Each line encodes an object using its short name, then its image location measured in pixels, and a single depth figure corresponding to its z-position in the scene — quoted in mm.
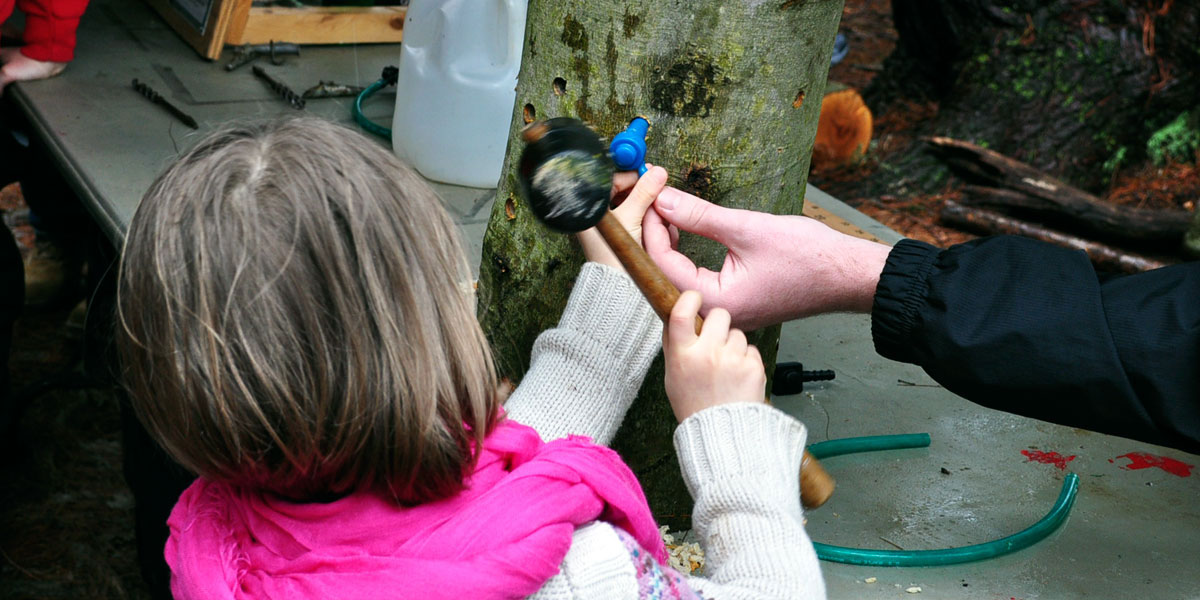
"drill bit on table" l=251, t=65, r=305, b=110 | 2652
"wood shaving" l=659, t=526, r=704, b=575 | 1497
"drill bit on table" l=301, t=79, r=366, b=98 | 2746
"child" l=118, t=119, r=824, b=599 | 866
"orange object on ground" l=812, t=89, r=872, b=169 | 4781
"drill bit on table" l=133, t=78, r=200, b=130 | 2502
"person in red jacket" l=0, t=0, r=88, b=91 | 2553
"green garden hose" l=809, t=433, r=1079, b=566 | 1498
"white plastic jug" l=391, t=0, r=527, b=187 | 2178
